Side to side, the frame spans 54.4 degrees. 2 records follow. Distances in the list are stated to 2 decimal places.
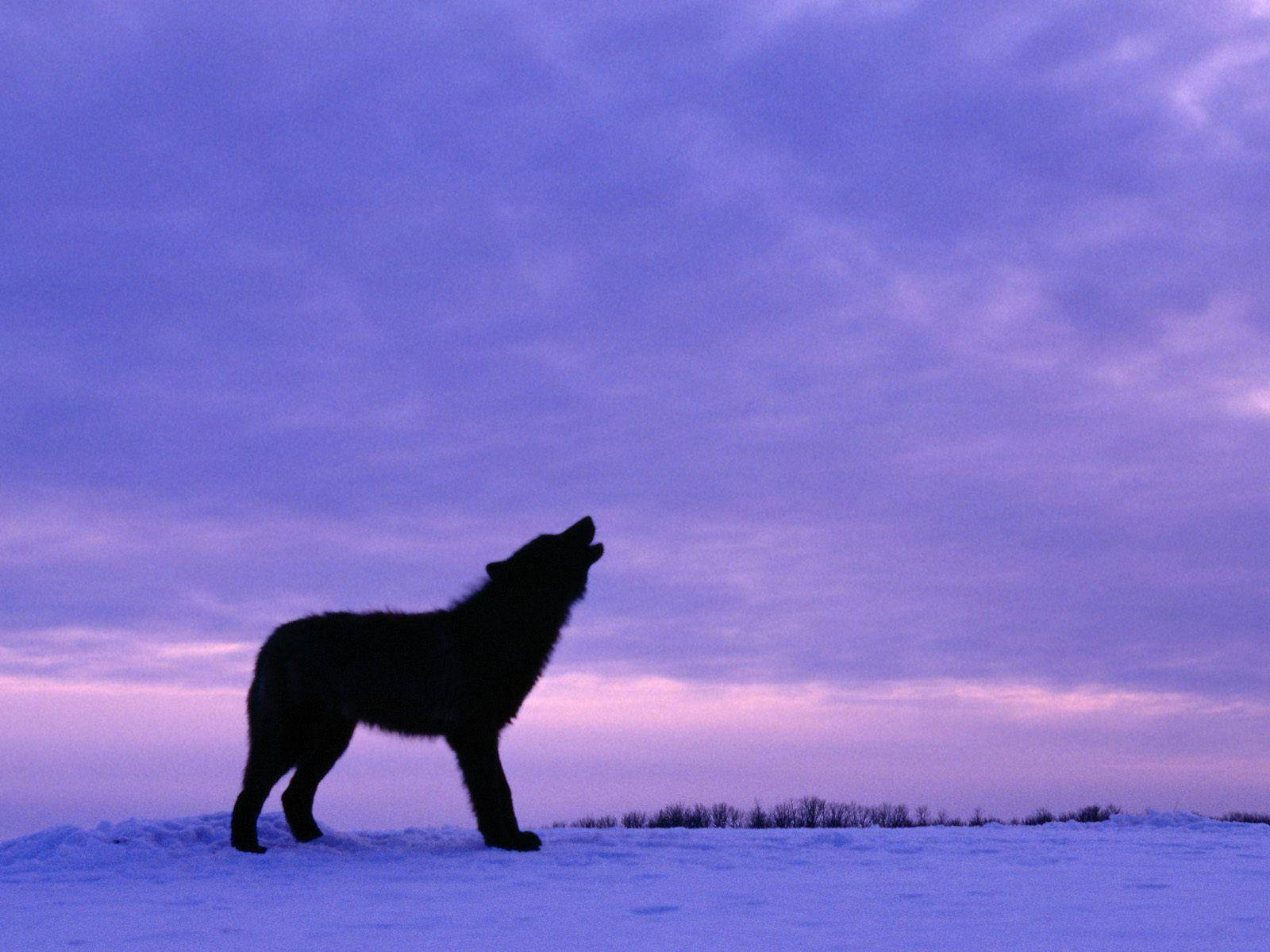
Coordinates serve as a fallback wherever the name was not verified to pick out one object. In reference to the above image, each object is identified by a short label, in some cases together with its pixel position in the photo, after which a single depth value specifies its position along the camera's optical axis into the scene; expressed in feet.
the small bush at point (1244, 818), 46.14
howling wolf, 30.76
